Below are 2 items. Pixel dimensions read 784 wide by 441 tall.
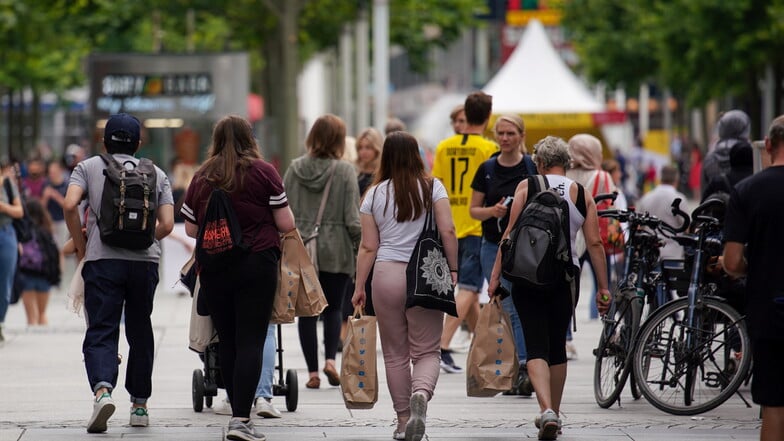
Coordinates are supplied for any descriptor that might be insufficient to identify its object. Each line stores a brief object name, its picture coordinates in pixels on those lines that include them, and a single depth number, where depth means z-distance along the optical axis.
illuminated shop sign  60.09
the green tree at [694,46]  68.19
